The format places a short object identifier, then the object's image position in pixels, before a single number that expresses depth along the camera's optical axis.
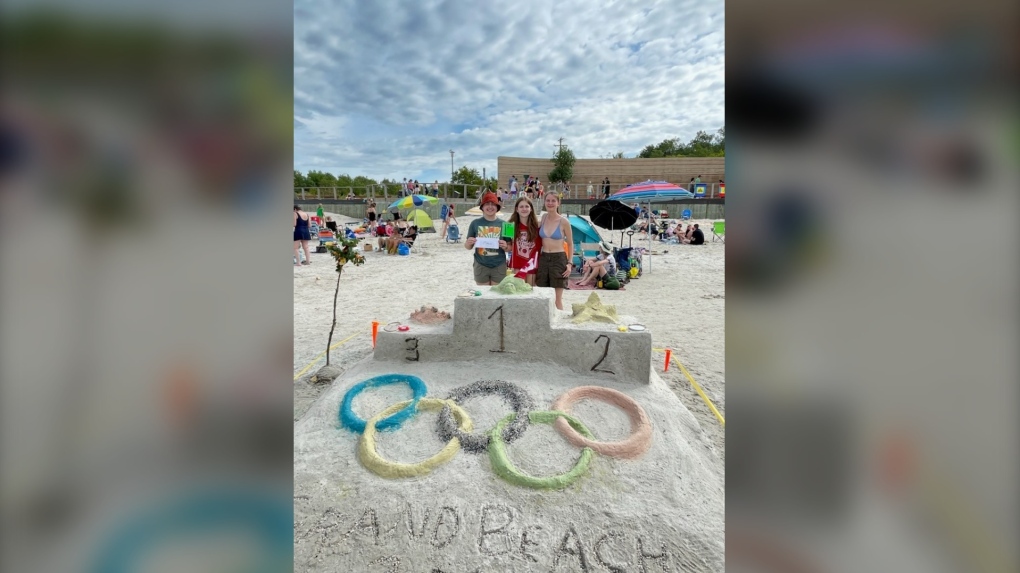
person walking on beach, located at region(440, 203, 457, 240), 17.02
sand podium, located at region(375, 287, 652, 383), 4.25
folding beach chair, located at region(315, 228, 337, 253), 16.28
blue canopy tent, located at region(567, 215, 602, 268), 10.76
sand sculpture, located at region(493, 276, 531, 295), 4.61
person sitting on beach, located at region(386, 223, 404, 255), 14.77
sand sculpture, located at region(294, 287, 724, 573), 2.37
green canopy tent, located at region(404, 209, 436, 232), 17.33
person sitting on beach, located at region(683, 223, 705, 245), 17.11
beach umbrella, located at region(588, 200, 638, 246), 11.72
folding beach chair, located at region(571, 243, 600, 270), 10.55
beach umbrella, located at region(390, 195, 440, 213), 17.14
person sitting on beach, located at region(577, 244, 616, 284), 10.05
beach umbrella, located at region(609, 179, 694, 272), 12.19
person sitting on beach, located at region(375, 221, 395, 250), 15.19
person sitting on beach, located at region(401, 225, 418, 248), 15.10
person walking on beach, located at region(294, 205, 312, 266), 11.34
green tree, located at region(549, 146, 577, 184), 39.16
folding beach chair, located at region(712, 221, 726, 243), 17.32
